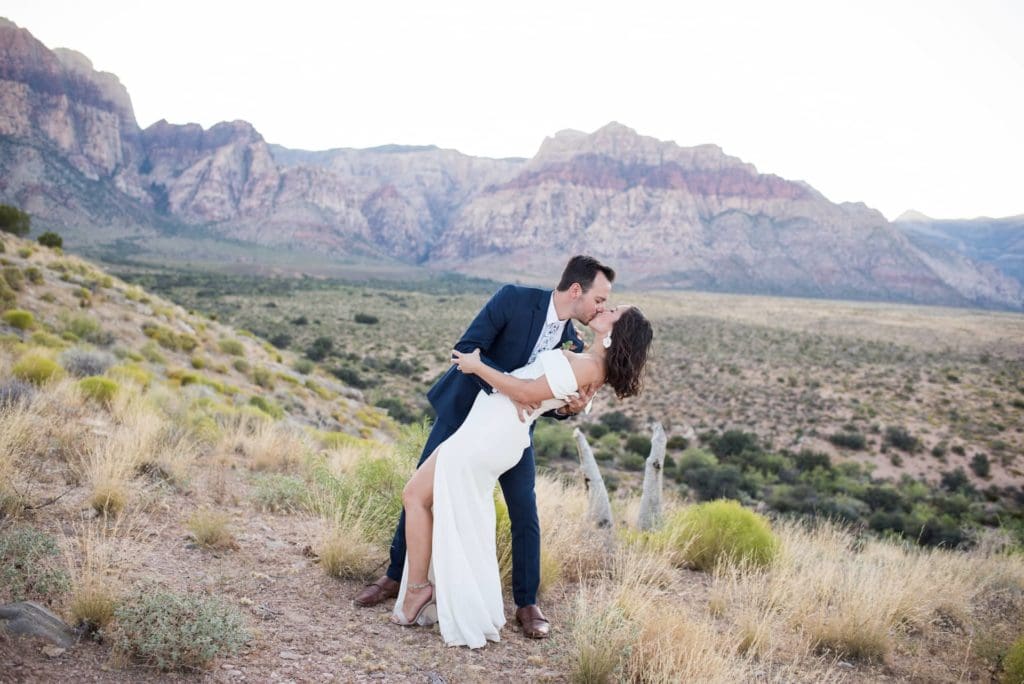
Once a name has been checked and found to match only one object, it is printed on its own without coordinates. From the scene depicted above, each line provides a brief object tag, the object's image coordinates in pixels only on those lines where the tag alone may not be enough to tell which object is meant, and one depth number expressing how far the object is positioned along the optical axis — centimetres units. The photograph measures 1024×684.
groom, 355
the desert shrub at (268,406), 1303
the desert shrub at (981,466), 1948
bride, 337
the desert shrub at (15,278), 1493
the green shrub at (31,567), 310
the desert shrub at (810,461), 1933
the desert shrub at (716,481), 1620
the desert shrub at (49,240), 2528
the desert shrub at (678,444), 2094
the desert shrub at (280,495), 570
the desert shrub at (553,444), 1825
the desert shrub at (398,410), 2086
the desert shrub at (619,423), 2267
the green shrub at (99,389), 750
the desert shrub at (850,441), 2148
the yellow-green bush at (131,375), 960
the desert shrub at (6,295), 1338
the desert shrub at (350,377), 2552
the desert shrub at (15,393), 577
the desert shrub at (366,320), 4356
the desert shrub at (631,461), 1867
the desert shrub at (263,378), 1707
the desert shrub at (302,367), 2211
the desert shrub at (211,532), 439
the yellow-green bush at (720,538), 580
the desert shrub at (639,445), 1992
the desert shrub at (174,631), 277
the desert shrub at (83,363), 952
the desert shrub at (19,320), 1241
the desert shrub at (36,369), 755
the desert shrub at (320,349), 2953
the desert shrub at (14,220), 2694
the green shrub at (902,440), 2161
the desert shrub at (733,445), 2009
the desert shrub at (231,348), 1950
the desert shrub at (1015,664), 373
